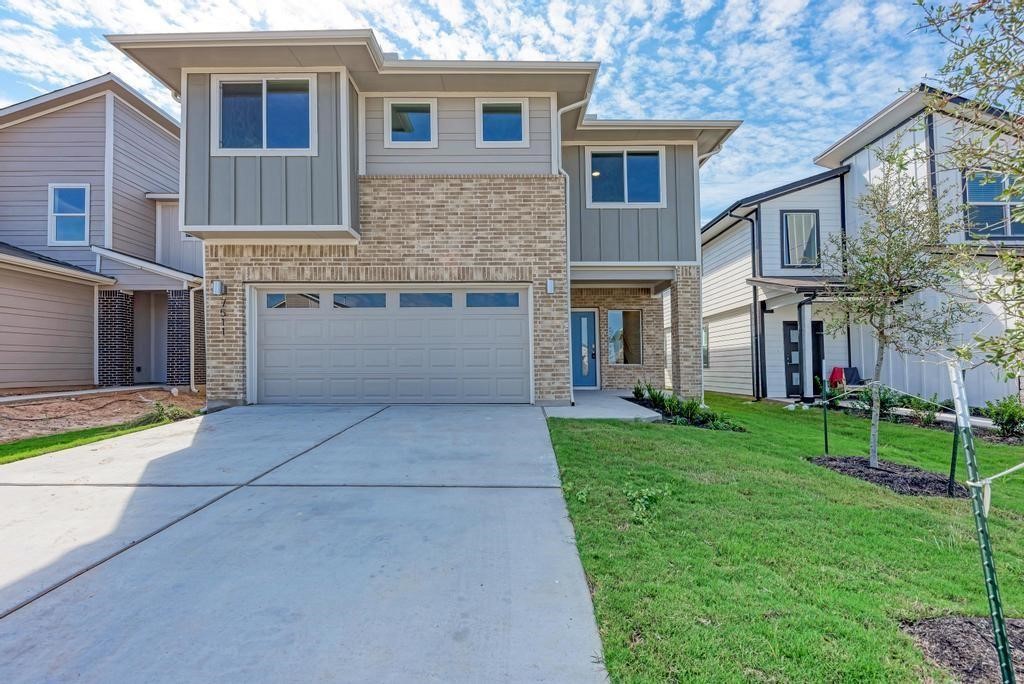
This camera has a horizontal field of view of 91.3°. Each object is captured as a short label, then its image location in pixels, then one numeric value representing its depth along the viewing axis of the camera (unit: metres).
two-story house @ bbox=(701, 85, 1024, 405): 11.44
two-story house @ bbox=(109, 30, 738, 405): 9.18
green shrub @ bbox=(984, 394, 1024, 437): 8.04
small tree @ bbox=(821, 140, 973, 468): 5.37
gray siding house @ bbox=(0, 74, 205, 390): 12.40
